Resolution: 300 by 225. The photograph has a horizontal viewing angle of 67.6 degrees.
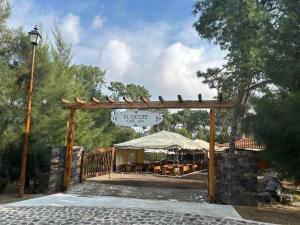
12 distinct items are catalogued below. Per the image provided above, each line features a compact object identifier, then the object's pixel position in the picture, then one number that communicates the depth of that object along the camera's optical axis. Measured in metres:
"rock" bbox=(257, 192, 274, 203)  6.79
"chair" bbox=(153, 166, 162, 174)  11.81
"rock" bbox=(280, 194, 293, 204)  7.27
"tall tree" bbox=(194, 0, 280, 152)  7.76
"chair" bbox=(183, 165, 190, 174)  12.07
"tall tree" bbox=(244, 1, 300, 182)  4.96
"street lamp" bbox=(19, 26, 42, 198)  6.33
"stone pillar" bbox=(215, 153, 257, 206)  6.24
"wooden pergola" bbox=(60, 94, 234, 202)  6.51
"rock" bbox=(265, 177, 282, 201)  7.27
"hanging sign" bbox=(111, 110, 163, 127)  7.08
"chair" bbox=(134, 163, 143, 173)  12.19
